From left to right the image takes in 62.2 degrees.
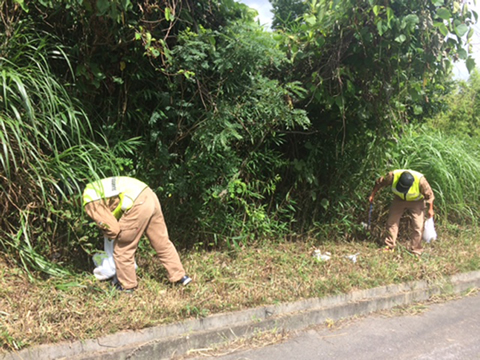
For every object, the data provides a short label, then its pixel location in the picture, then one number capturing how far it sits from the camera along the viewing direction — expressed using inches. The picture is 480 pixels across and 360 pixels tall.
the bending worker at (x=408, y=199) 206.2
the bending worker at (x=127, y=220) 135.2
